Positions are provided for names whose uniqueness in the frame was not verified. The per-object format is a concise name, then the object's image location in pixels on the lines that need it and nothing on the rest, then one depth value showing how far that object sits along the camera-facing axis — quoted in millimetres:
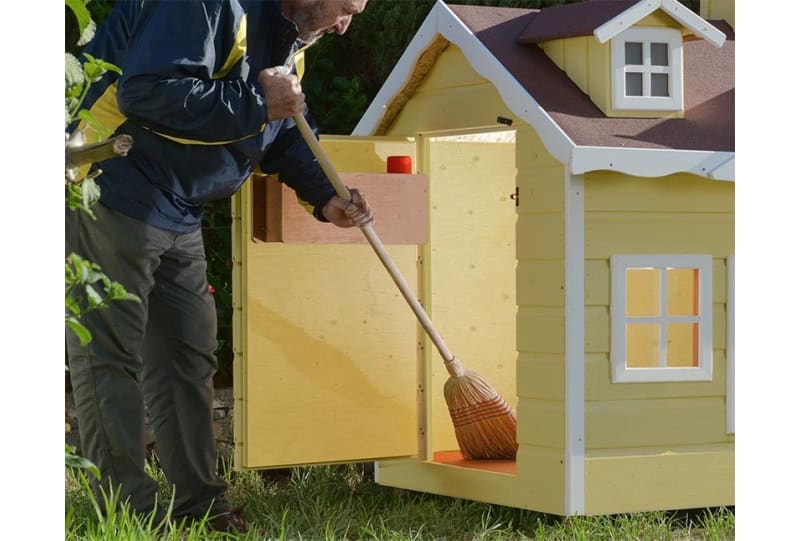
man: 5172
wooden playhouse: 5812
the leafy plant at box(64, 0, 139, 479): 3883
